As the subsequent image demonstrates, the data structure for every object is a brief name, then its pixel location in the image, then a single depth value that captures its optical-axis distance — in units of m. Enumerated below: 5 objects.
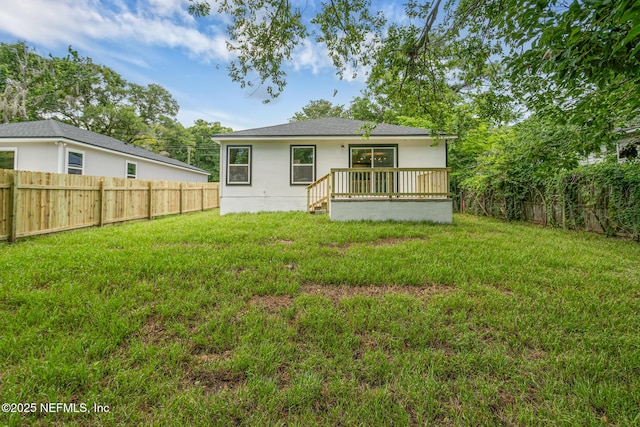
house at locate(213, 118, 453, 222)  10.55
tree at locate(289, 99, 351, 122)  31.89
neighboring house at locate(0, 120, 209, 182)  10.59
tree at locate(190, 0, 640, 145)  2.66
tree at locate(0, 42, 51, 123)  18.70
